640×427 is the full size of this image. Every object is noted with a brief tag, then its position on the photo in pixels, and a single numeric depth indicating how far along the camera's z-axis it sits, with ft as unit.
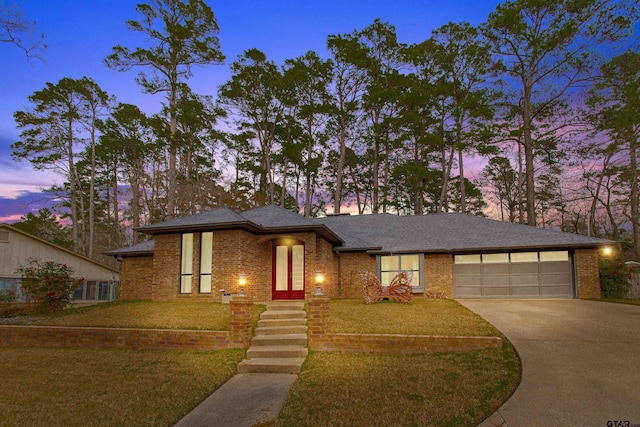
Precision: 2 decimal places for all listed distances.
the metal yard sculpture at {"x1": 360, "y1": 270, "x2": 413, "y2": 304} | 45.70
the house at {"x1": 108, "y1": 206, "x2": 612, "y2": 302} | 47.14
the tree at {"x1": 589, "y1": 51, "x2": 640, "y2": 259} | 72.28
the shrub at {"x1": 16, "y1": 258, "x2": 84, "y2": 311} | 44.55
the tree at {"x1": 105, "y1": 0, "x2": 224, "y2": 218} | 82.84
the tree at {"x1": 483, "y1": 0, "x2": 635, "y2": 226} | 72.33
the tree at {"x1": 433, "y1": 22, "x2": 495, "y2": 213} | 89.92
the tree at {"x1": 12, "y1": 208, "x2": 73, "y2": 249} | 111.04
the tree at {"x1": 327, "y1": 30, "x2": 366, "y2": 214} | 99.09
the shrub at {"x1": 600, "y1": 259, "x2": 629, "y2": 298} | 52.75
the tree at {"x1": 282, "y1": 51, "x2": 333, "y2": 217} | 99.25
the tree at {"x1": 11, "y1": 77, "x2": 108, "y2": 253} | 94.53
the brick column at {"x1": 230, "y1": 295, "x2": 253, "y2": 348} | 27.78
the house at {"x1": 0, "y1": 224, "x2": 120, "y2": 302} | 62.64
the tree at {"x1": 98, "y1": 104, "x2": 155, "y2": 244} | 100.84
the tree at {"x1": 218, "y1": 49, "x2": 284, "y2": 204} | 99.86
